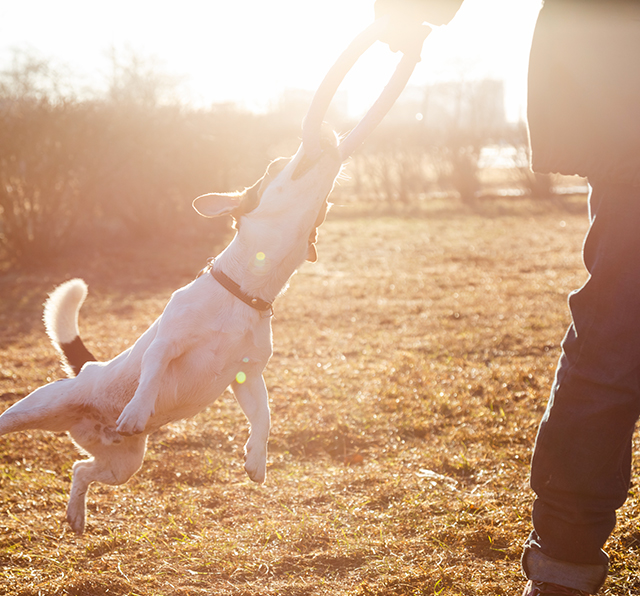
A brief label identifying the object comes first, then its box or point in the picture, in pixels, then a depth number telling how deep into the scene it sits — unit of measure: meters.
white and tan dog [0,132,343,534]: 2.60
